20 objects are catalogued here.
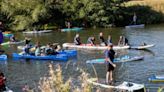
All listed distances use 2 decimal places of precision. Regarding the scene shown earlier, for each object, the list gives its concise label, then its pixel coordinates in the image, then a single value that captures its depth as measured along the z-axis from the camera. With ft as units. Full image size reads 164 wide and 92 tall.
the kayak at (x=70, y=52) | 108.88
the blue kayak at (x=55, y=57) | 102.93
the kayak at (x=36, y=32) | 176.64
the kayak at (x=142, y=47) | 118.73
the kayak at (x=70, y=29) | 182.03
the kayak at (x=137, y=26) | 190.19
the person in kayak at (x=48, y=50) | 105.18
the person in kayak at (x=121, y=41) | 123.23
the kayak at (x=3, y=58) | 106.73
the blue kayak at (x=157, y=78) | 73.00
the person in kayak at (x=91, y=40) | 124.26
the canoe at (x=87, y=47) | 119.03
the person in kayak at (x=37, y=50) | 105.30
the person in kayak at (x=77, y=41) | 126.31
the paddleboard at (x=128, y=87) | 61.87
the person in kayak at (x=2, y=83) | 62.29
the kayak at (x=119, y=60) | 96.58
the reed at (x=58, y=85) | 26.86
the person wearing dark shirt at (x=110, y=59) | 67.87
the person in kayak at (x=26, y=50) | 107.97
